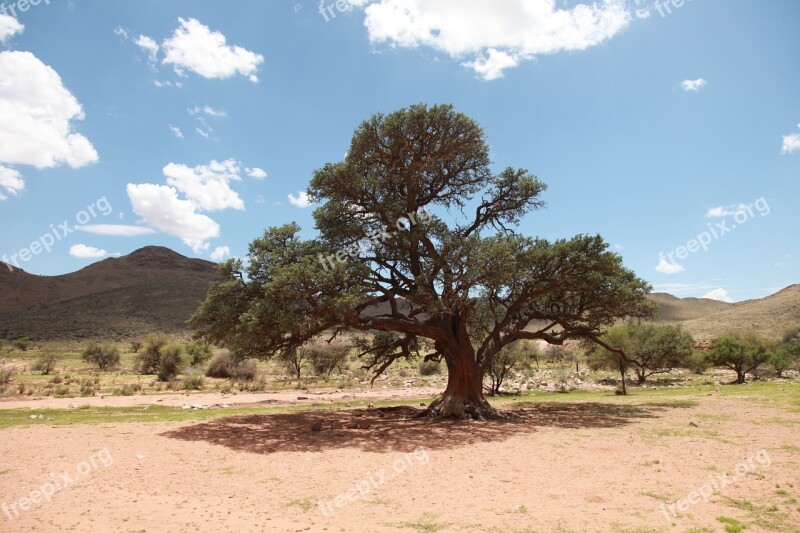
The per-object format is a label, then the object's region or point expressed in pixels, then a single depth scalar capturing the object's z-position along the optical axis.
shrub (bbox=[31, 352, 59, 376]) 40.00
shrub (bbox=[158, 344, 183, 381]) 39.69
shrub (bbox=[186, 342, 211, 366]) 45.91
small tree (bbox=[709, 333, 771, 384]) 36.25
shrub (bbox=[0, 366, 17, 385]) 30.29
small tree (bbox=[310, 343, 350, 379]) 47.25
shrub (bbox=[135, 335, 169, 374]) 43.22
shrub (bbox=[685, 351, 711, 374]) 39.96
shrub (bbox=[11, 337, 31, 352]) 55.28
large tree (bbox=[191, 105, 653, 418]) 14.27
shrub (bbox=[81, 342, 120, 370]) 45.12
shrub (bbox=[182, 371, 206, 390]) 33.87
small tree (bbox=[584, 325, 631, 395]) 33.94
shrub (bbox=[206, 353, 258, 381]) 42.62
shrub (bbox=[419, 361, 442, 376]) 50.22
